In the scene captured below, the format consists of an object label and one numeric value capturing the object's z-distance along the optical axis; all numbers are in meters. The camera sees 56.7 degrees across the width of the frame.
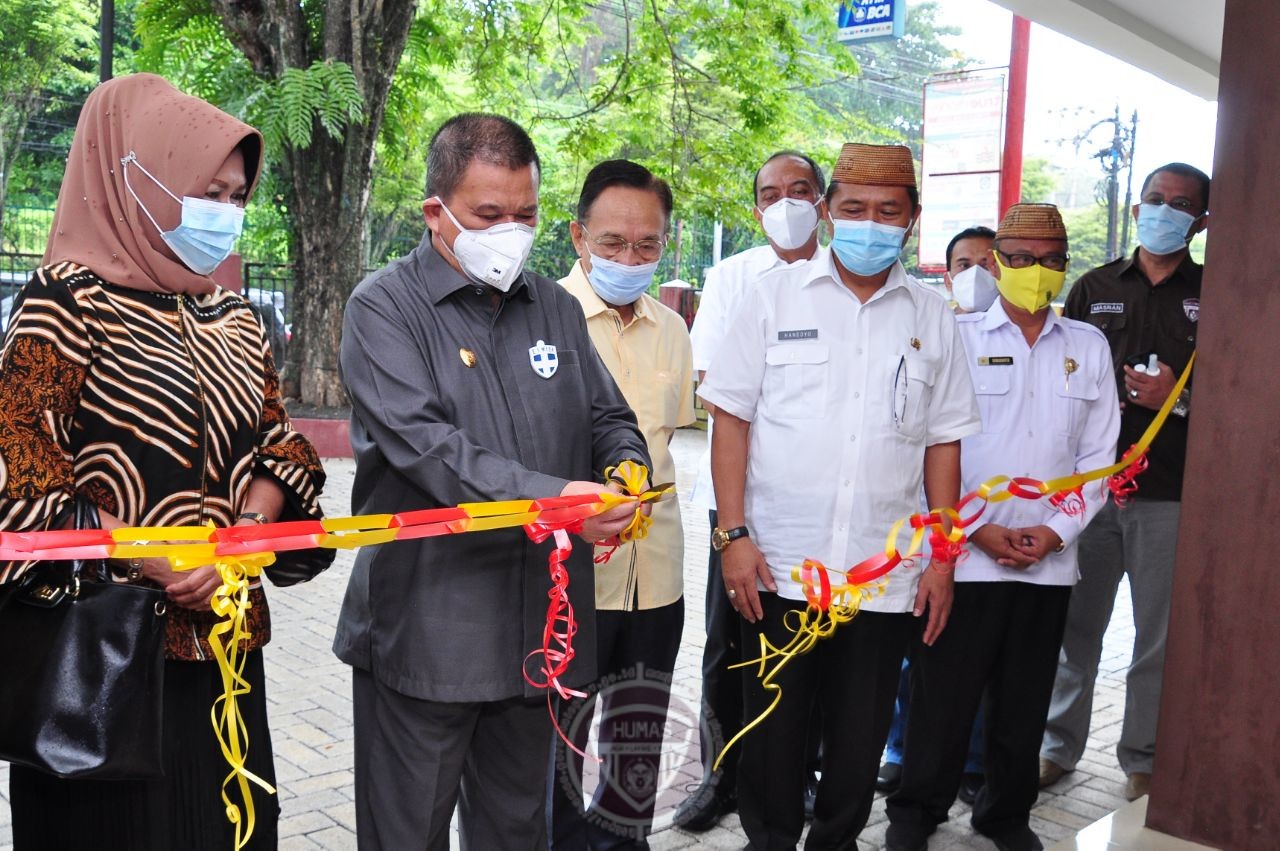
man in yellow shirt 3.47
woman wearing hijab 2.21
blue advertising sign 13.58
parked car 15.80
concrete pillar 3.03
